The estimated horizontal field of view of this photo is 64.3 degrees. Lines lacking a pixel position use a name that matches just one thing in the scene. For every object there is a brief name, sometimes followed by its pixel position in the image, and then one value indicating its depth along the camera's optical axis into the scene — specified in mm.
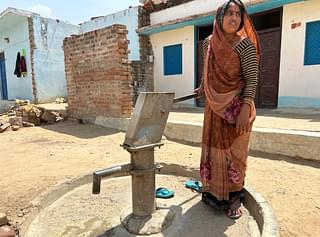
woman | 1748
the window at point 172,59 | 8930
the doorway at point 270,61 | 6648
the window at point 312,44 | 5840
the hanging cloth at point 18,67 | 10656
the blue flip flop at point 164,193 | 2459
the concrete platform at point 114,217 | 1915
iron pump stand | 1780
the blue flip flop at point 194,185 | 2599
